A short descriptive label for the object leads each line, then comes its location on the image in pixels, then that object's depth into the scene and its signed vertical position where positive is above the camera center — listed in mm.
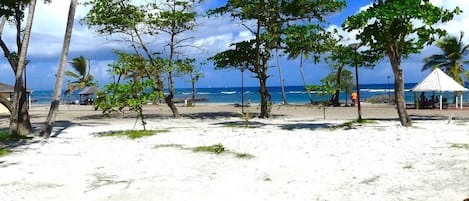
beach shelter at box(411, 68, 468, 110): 27672 +592
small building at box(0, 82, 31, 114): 33438 +713
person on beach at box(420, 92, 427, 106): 33119 -497
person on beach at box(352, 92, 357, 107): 39625 -248
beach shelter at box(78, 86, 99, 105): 52000 +823
